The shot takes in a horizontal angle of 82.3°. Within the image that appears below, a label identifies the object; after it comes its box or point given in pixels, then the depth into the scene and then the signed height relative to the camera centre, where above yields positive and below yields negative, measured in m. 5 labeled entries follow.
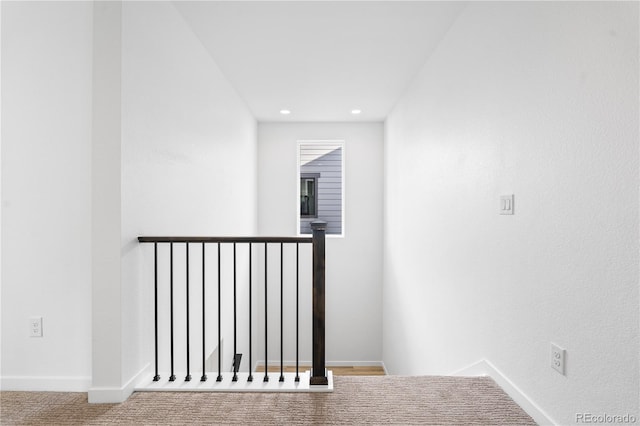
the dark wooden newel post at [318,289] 2.02 -0.44
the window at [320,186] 5.60 +0.39
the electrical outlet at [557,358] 1.50 -0.61
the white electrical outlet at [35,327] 2.06 -0.64
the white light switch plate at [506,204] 1.87 +0.04
